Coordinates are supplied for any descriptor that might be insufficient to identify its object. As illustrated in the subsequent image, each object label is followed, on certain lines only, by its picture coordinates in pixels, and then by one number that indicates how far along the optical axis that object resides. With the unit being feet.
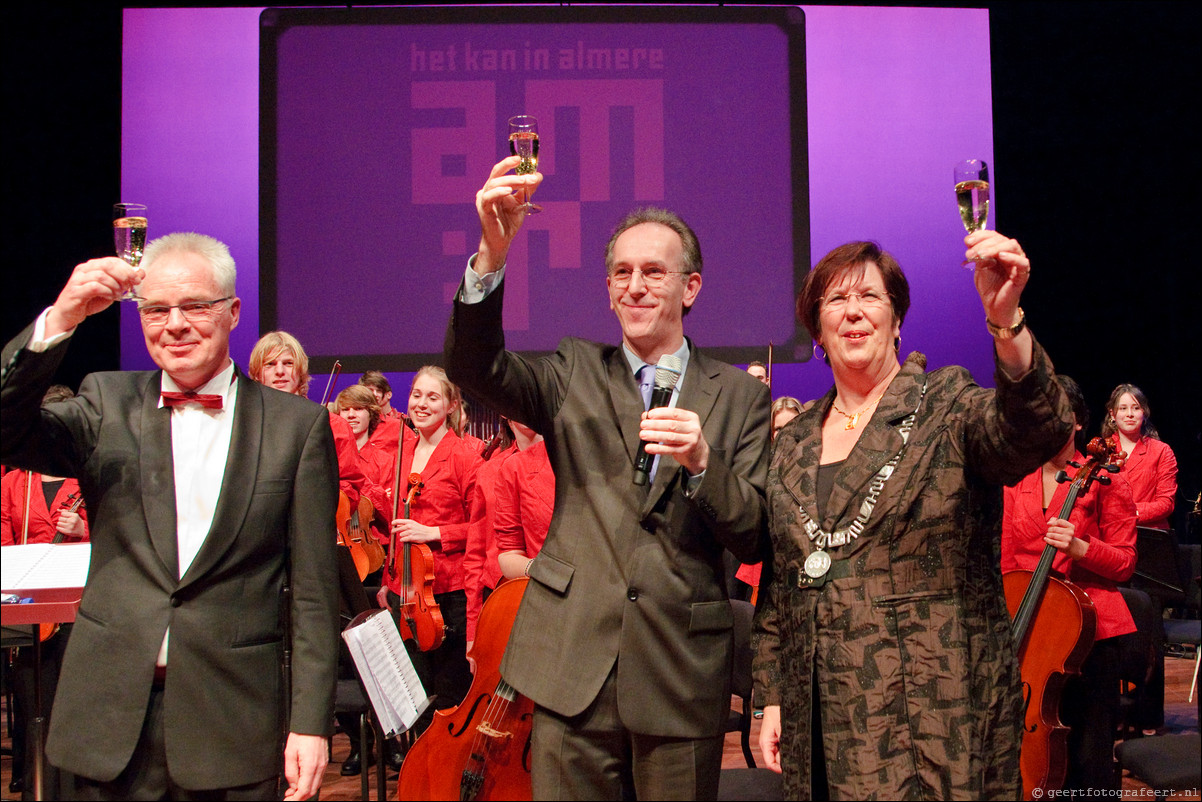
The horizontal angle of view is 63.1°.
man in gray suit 5.89
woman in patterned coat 5.49
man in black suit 5.47
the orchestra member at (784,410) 17.72
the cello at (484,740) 7.74
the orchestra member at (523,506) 11.67
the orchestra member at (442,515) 13.65
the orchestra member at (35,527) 12.21
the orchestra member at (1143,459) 17.92
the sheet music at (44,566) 6.76
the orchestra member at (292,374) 13.35
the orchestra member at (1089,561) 10.88
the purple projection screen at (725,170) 20.71
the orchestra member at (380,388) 18.21
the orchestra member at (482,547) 12.64
